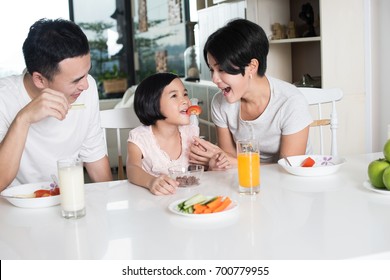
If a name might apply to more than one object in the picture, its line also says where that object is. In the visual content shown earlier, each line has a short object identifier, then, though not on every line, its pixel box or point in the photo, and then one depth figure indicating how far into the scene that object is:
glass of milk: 2.50
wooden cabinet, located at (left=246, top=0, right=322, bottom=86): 5.17
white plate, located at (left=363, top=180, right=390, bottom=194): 2.56
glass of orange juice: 2.63
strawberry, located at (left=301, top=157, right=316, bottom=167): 2.88
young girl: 3.23
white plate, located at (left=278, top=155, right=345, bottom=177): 2.78
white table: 2.24
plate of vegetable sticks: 2.44
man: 2.82
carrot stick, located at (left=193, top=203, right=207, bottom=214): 2.45
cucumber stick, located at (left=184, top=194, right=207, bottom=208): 2.48
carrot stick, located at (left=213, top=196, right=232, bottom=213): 2.46
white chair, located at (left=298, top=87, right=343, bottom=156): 3.35
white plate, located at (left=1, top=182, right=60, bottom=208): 2.59
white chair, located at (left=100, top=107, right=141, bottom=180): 3.31
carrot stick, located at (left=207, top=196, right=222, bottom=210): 2.47
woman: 3.12
